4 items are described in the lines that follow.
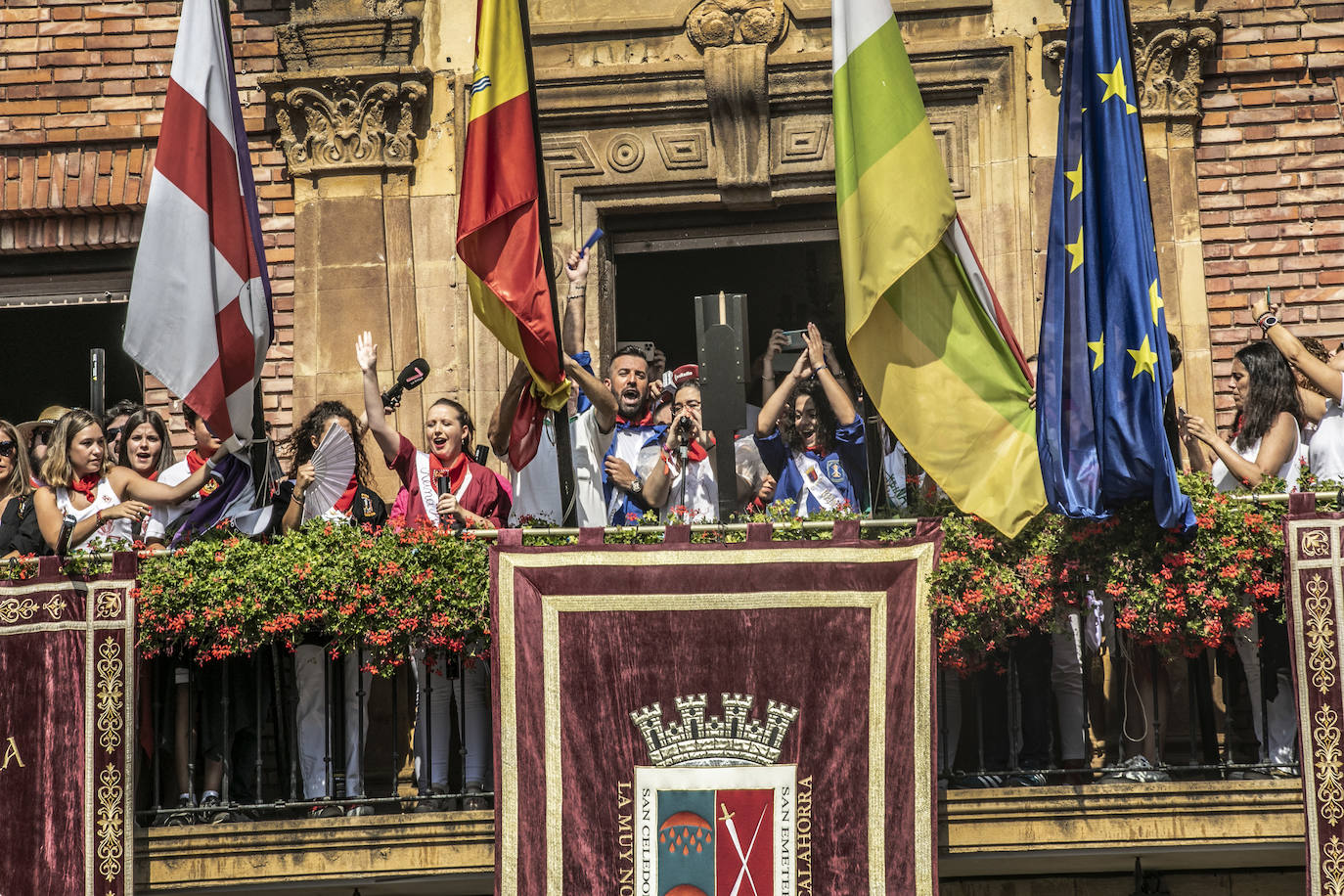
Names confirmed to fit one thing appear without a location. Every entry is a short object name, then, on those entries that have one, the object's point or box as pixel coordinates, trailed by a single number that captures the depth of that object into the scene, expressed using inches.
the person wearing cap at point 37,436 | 831.1
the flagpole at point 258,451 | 765.3
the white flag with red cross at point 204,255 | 764.0
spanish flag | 749.3
